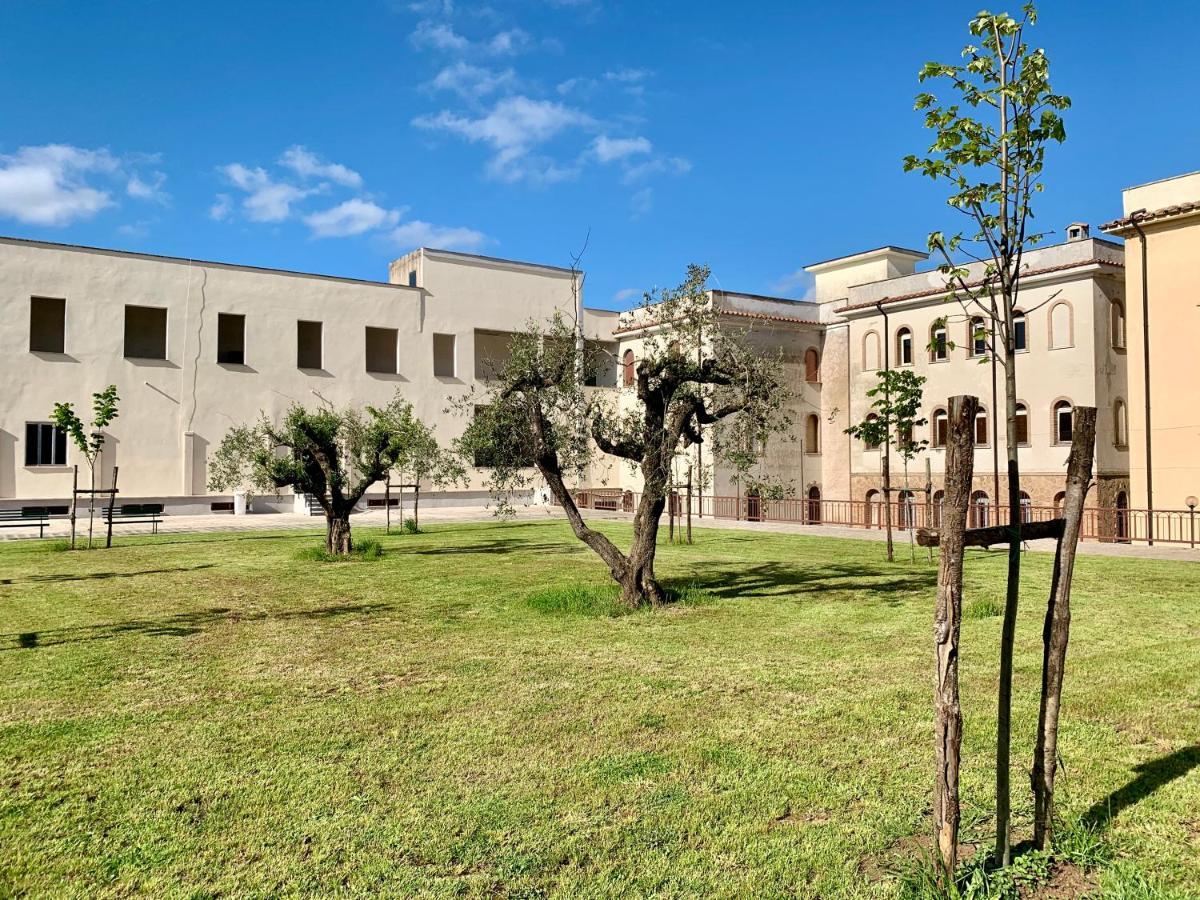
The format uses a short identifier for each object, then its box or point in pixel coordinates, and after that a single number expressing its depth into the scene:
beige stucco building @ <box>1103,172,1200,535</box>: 22.97
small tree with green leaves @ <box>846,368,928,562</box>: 16.44
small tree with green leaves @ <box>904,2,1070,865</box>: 4.17
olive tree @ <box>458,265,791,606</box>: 11.91
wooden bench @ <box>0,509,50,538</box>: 28.47
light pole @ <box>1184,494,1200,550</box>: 20.33
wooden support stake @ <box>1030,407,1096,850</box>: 4.13
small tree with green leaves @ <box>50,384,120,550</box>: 20.33
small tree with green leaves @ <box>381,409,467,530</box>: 20.16
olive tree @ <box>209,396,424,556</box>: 18.84
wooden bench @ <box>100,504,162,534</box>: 26.65
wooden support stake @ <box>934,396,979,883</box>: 3.77
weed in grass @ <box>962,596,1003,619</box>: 10.80
